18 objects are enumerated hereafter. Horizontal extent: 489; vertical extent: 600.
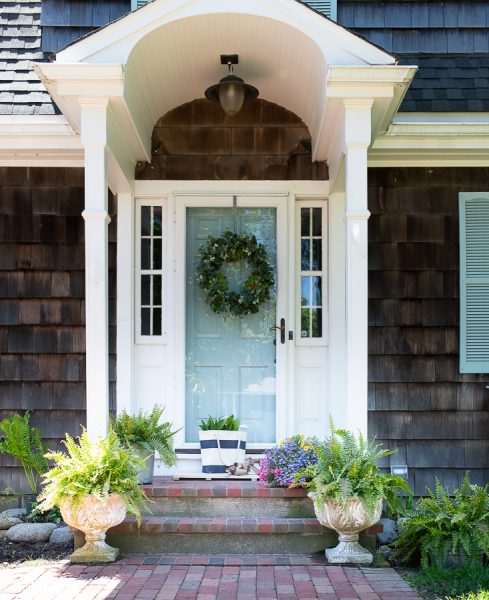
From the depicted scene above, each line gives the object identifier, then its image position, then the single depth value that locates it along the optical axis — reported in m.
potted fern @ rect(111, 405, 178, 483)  4.30
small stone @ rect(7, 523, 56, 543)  4.48
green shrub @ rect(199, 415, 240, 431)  4.82
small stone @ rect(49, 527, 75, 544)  4.39
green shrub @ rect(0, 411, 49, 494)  4.71
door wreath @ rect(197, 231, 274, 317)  4.97
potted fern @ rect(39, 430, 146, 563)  3.75
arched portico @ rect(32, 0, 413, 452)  3.94
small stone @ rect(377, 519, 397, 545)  4.55
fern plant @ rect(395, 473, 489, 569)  3.79
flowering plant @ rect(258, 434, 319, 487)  4.26
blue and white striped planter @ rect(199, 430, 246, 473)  4.74
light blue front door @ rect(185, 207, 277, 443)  5.14
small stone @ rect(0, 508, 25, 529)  4.70
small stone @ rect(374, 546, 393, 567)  3.92
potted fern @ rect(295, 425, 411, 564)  3.74
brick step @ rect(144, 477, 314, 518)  4.28
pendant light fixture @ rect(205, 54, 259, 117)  4.60
